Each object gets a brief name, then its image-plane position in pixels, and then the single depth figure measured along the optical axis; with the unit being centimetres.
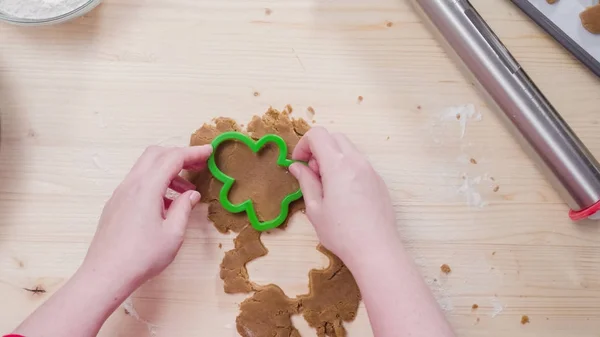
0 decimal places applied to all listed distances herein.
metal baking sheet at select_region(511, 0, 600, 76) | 82
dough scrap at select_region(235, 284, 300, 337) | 77
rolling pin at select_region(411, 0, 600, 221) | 77
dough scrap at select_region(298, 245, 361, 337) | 77
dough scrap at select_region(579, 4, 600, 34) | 81
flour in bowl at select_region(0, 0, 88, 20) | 81
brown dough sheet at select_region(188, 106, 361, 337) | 77
